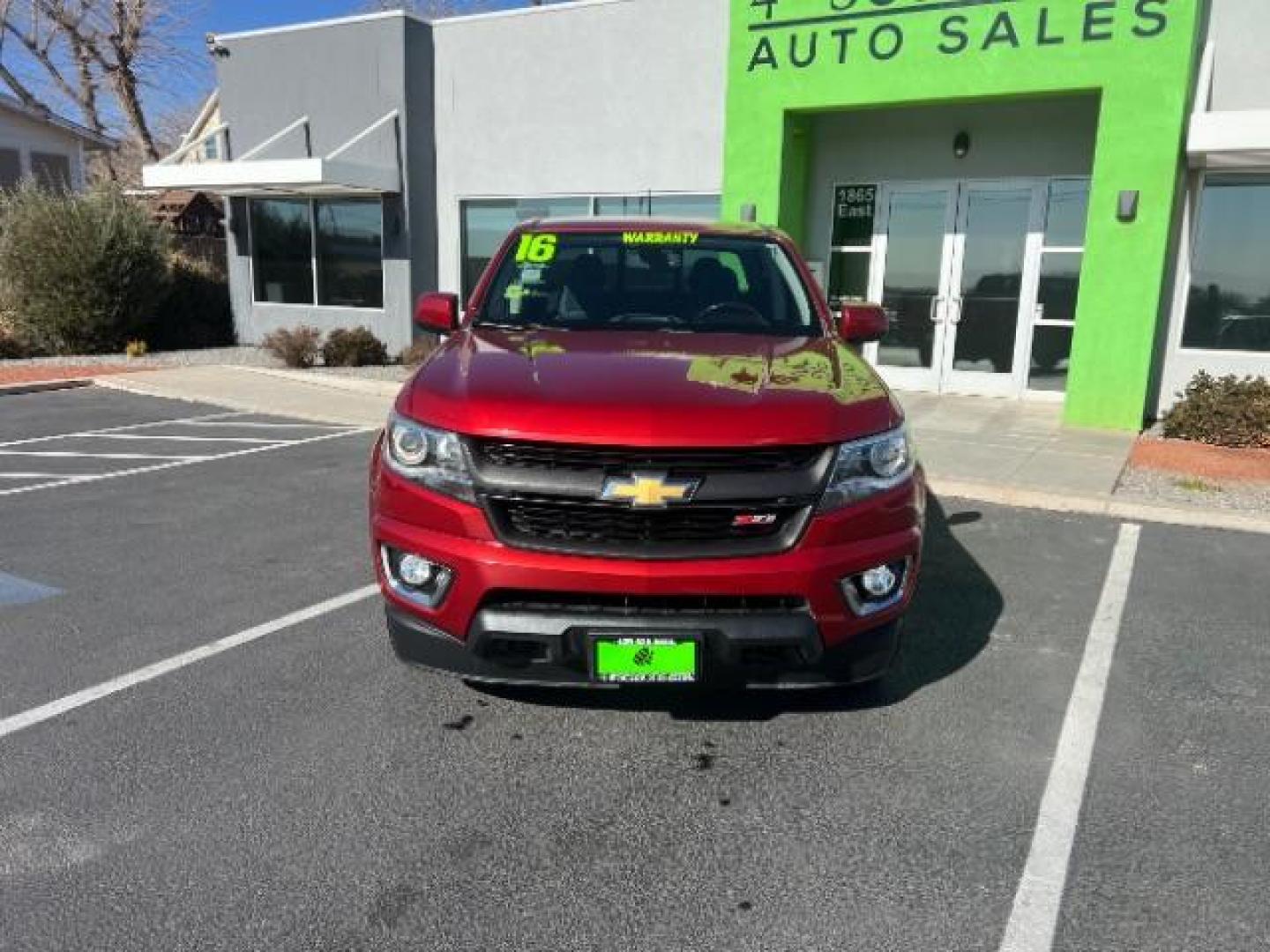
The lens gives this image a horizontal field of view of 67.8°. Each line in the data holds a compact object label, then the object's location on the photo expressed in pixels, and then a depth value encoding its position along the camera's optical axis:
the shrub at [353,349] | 14.31
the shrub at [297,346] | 14.11
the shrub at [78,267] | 14.84
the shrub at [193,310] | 17.12
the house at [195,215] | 22.30
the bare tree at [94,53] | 30.83
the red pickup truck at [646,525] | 2.93
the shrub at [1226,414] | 9.22
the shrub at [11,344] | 15.09
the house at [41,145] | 25.23
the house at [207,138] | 17.11
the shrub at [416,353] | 14.37
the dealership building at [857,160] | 9.64
